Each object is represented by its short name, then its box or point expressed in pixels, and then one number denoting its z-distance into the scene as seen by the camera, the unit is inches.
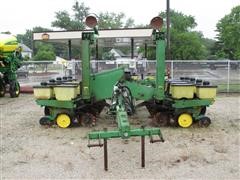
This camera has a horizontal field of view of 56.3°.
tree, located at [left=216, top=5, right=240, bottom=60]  918.0
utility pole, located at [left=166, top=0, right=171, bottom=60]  460.4
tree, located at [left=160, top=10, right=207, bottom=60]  904.2
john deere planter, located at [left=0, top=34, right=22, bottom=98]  339.0
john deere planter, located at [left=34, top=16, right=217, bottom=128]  197.6
